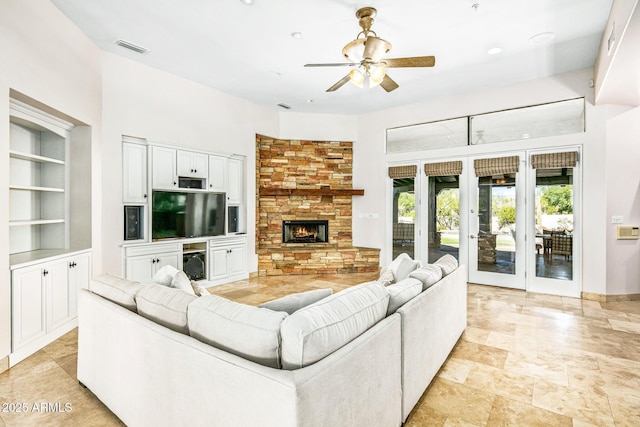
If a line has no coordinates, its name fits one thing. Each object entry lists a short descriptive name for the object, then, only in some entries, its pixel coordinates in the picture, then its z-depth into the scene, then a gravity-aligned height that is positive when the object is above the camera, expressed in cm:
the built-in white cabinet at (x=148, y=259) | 440 -72
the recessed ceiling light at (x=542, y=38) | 369 +203
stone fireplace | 638 +14
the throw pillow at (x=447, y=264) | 288 -51
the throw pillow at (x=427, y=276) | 244 -51
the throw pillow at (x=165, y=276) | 226 -48
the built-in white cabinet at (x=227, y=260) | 536 -88
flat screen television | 477 -8
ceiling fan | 301 +147
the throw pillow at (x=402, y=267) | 287 -52
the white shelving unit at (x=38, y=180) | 327 +32
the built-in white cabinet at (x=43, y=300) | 270 -86
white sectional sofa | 122 -67
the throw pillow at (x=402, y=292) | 199 -54
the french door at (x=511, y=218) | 479 -13
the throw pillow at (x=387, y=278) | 279 -61
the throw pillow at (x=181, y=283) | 220 -51
